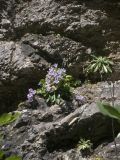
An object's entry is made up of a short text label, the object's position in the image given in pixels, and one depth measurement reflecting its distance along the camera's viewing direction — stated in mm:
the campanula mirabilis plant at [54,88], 4691
